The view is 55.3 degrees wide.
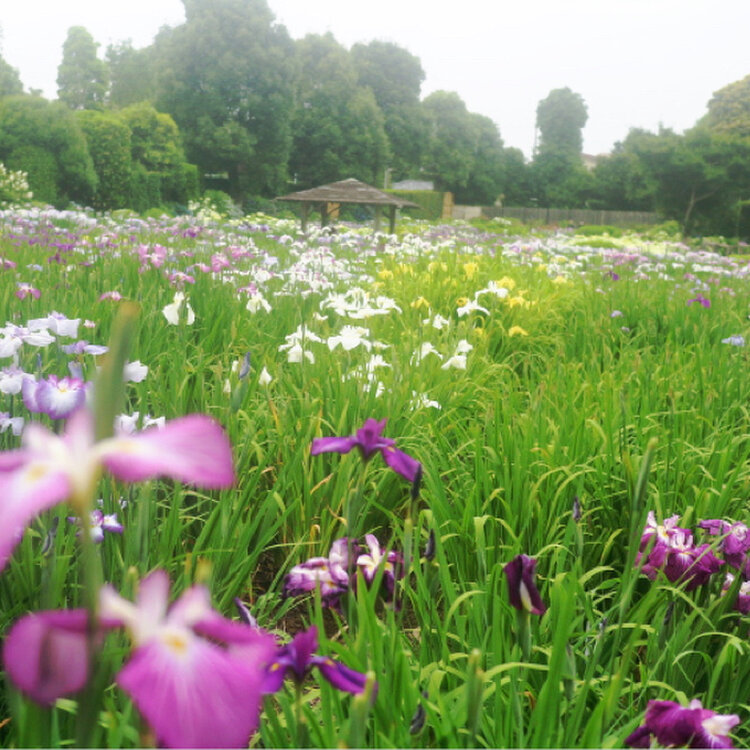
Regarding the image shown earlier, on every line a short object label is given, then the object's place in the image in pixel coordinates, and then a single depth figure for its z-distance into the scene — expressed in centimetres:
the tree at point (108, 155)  2320
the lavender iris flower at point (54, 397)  130
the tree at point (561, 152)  4544
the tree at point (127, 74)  5097
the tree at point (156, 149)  2592
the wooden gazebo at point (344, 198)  1462
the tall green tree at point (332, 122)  3947
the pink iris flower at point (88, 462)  35
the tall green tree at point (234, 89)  3444
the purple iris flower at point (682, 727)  86
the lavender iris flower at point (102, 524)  136
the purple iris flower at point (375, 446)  95
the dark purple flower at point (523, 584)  86
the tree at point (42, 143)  1931
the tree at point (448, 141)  4916
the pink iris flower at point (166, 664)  34
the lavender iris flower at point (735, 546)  143
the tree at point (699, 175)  3297
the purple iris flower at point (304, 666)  66
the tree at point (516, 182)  5109
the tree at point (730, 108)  4681
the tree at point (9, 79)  4297
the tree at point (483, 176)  5028
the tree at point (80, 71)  4819
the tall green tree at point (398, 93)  4819
